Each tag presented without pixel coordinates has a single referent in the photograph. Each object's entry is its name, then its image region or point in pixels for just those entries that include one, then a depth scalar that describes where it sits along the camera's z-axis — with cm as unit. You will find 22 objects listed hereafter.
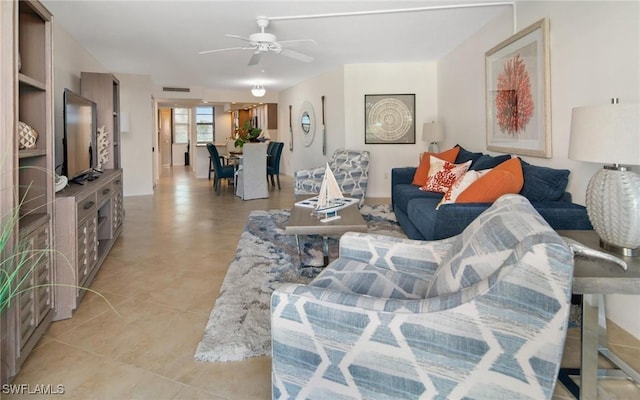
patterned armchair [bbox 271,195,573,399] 119
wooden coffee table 312
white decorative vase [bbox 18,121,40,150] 222
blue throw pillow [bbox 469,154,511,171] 389
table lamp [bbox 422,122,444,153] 621
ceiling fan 428
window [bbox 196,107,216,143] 1463
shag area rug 220
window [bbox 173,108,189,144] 1634
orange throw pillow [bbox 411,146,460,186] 510
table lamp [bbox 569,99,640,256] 173
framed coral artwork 344
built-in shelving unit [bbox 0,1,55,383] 183
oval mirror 899
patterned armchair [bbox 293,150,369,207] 630
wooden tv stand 258
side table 154
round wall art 703
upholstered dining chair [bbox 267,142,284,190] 884
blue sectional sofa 265
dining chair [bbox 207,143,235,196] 822
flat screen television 324
